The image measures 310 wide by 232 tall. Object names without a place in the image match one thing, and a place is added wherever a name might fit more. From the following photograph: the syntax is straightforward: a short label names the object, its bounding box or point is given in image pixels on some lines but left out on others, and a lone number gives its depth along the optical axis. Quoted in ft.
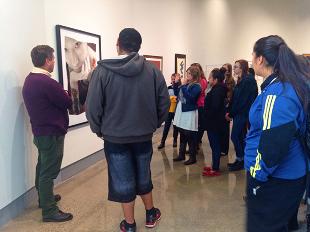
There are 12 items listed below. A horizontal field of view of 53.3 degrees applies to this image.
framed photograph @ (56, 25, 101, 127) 11.93
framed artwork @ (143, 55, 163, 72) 19.55
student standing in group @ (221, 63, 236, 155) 14.06
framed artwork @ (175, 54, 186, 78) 23.27
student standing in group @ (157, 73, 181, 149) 17.84
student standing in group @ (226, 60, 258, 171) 12.21
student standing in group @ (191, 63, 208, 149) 14.32
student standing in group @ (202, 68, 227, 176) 12.48
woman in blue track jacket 4.77
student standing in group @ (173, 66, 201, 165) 13.69
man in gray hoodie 7.34
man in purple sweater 8.73
